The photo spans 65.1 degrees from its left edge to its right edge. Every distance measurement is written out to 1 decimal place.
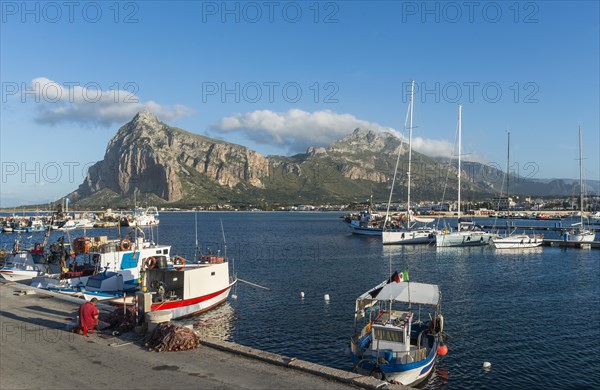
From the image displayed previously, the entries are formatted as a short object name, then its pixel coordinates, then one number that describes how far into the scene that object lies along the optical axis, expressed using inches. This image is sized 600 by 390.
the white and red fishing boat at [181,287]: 1328.7
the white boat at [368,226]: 5022.1
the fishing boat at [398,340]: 860.0
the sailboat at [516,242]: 3565.5
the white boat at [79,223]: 6159.5
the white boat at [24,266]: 1777.4
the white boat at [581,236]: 3863.2
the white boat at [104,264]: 1510.8
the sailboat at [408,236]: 4020.7
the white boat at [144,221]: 7057.1
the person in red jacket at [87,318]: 818.8
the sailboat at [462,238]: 3732.8
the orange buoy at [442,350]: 982.4
